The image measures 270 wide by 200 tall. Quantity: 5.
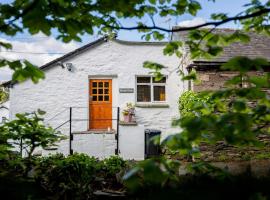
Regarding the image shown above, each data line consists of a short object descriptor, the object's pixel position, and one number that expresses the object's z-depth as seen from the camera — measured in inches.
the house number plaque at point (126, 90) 572.1
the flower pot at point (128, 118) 554.3
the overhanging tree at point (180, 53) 83.3
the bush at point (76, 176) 213.6
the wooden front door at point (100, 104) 585.6
